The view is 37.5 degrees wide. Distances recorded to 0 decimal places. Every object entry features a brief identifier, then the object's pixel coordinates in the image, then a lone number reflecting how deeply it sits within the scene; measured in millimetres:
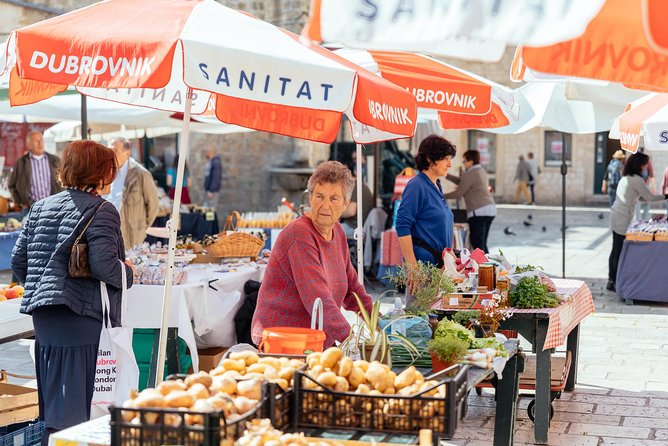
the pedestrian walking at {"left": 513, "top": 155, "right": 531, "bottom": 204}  33781
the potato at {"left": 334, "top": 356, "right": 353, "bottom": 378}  3590
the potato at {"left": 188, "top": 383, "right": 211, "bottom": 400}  3234
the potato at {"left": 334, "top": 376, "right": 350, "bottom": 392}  3518
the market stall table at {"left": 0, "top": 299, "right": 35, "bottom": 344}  5703
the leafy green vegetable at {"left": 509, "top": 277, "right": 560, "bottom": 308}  6203
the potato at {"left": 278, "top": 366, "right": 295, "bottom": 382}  3598
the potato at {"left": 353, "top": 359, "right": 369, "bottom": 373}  3667
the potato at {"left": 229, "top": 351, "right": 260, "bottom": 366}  3787
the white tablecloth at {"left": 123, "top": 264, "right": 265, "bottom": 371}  6441
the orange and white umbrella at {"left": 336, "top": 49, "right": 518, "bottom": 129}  7641
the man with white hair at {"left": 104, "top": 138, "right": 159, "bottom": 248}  10164
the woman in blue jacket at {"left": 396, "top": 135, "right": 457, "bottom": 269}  7293
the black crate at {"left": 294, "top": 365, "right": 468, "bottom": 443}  3379
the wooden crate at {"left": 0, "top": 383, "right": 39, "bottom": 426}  5262
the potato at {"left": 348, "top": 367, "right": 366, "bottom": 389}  3572
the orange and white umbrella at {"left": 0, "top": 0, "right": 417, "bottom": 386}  4664
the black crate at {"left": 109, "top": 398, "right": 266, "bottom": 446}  3008
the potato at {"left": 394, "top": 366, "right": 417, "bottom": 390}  3561
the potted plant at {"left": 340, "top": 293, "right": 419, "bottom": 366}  4195
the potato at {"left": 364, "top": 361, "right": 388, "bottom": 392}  3529
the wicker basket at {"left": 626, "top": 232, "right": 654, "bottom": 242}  12079
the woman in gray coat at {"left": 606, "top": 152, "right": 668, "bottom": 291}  12641
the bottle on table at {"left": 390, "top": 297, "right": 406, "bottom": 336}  4711
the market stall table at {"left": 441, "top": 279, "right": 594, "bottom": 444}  6035
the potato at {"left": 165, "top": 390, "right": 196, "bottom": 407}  3125
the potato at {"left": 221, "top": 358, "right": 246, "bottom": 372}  3715
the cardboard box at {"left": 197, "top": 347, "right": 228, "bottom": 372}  6871
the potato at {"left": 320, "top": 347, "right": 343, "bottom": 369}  3658
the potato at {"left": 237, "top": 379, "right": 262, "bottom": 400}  3389
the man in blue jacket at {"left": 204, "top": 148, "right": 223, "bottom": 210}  22500
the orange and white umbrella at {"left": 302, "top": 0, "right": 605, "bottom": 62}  2979
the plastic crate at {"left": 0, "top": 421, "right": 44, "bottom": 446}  5042
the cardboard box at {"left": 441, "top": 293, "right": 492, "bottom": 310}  5898
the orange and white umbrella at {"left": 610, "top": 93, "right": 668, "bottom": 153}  10266
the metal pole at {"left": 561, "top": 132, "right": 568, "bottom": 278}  13973
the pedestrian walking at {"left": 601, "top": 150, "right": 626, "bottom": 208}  21891
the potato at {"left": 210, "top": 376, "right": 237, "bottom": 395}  3387
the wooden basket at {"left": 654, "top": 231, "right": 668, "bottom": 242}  12062
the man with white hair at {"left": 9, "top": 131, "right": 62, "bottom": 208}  12938
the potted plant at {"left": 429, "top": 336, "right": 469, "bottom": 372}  4406
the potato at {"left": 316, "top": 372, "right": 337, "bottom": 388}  3525
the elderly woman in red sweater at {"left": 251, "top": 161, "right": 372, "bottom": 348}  4703
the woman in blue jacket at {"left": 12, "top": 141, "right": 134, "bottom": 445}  4863
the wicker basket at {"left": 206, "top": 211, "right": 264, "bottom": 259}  7926
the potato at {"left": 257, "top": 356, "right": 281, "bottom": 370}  3783
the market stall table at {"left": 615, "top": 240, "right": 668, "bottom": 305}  11992
